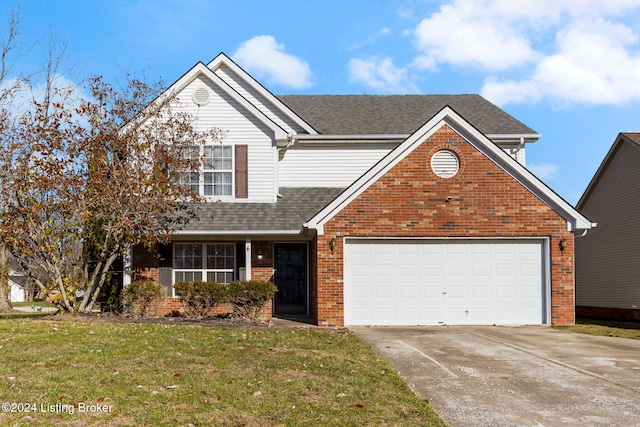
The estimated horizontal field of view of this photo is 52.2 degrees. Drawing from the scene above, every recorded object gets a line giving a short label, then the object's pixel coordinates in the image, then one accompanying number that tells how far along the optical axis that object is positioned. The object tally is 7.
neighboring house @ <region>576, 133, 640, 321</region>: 21.58
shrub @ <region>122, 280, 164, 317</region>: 17.44
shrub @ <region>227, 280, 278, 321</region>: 16.88
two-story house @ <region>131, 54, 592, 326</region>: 16.64
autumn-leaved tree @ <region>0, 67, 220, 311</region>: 15.84
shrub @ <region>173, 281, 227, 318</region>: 17.09
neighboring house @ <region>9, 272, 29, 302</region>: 68.50
